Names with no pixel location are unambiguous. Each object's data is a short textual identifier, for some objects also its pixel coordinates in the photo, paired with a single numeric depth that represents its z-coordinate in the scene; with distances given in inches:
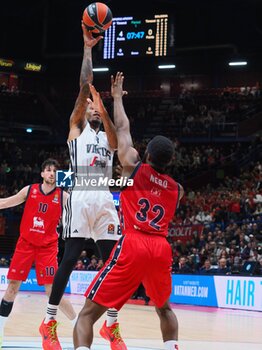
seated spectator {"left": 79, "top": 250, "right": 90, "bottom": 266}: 754.4
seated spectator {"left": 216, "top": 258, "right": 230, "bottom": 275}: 605.1
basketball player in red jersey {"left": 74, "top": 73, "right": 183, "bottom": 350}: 192.2
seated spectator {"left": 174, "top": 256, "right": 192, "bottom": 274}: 644.7
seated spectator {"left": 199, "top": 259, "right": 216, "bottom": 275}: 619.4
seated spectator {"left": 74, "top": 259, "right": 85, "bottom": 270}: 739.4
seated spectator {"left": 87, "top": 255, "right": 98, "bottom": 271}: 726.3
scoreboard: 901.8
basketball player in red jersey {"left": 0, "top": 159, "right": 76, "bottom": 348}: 277.6
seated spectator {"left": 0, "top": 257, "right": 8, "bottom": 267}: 799.8
